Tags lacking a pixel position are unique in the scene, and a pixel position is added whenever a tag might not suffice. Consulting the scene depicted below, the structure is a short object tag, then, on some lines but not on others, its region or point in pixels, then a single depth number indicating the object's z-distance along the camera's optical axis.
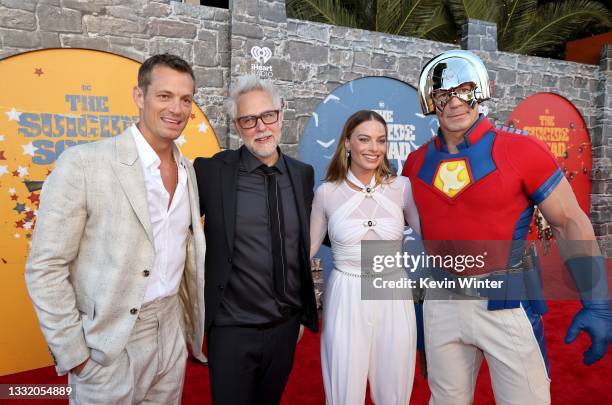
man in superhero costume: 2.01
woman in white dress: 2.19
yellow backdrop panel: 3.81
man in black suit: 2.08
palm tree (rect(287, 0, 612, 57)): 8.45
